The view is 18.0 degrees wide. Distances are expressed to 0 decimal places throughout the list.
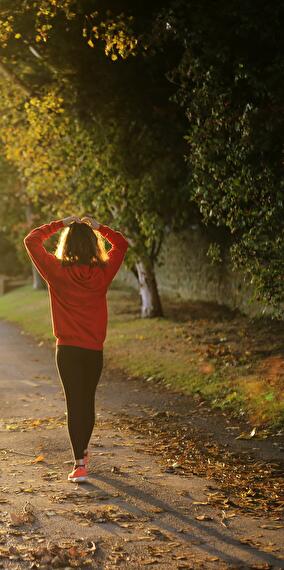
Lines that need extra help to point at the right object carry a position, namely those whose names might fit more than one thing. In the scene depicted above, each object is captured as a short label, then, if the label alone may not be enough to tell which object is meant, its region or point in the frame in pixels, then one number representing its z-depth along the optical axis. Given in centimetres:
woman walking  738
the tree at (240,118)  1156
